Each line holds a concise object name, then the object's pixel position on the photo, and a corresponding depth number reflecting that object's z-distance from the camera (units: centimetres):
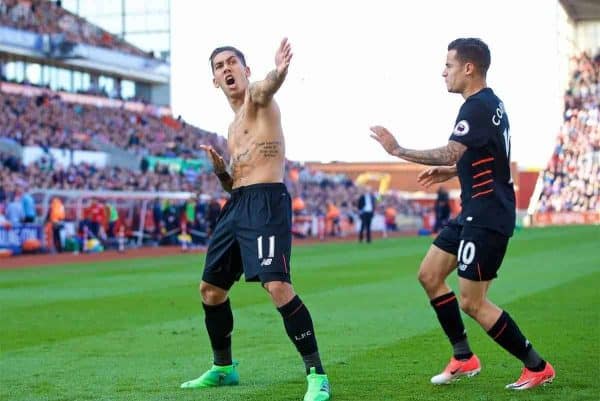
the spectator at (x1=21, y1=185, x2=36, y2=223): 2862
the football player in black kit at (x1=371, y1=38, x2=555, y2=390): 675
